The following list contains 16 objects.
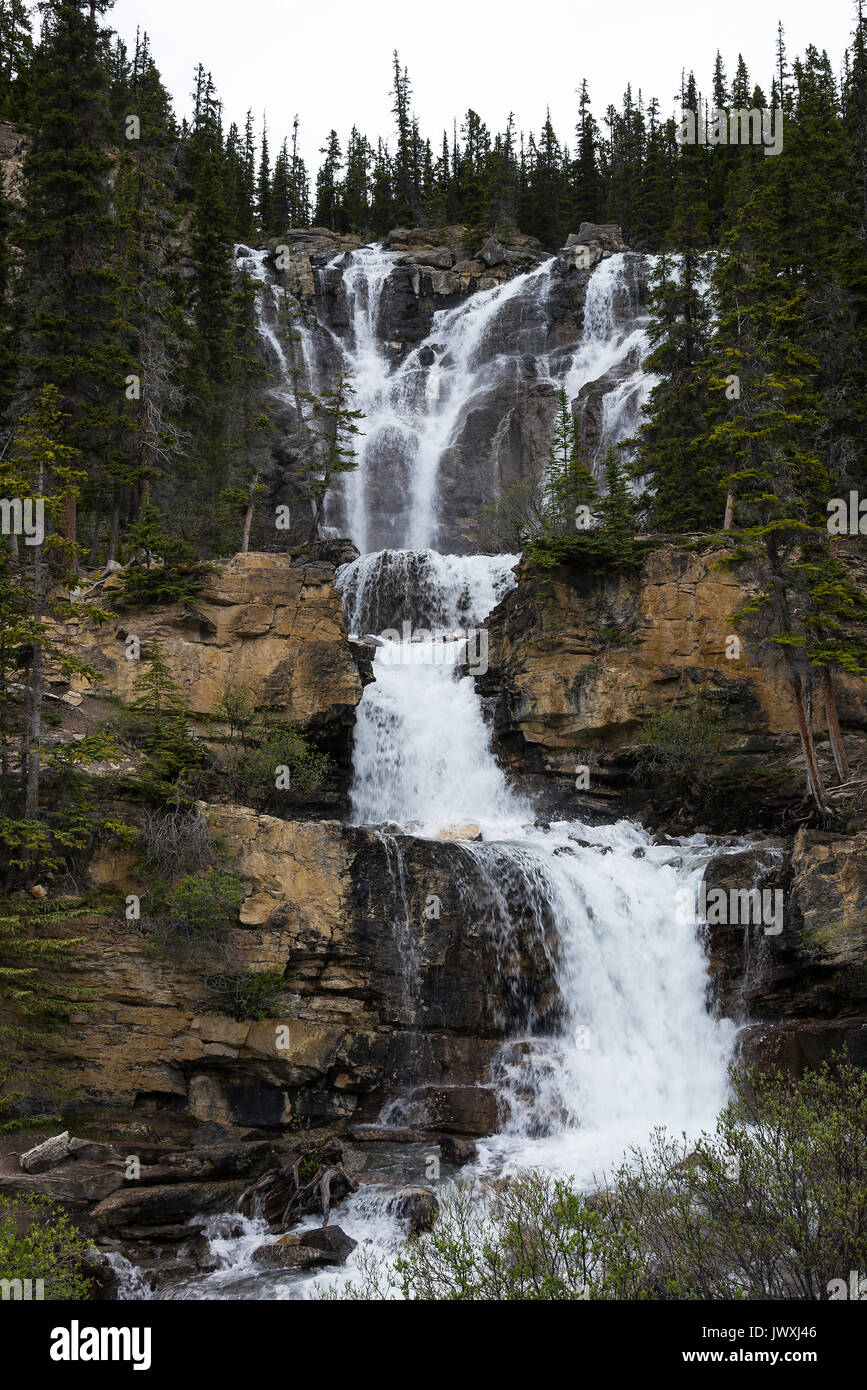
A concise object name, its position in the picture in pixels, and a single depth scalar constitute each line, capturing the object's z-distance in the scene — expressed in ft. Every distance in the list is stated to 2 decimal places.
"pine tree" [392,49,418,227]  202.80
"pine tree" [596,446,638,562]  83.61
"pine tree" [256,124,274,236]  208.13
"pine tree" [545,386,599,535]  93.15
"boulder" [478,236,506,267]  168.86
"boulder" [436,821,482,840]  67.51
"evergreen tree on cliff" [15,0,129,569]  78.64
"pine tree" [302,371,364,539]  104.78
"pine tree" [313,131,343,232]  213.25
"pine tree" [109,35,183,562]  86.48
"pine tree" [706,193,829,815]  65.21
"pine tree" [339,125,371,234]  210.38
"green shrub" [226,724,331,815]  69.00
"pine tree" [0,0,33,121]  157.69
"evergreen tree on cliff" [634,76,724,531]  92.63
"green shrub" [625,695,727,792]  76.18
